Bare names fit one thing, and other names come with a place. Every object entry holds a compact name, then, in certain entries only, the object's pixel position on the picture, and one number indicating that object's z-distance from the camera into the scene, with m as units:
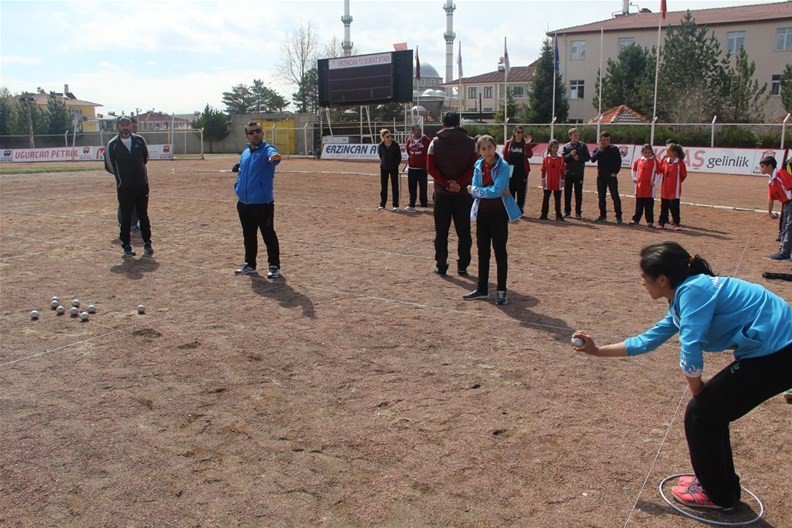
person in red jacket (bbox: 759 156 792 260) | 10.56
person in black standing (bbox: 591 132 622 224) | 14.34
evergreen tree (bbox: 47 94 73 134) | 56.24
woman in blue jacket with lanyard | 7.99
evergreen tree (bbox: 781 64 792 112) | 44.39
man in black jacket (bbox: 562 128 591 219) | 14.49
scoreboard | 33.72
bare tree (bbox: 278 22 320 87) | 68.19
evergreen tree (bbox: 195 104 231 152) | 55.12
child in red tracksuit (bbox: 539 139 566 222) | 14.73
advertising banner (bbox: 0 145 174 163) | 41.22
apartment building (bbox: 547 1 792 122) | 55.66
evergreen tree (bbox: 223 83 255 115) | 85.94
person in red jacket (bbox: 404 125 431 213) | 15.20
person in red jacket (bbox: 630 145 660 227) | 13.73
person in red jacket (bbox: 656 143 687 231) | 13.55
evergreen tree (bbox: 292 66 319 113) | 69.75
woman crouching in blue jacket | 3.36
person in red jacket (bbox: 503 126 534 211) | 14.23
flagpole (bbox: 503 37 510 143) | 48.91
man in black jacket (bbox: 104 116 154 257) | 10.69
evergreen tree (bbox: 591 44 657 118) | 52.12
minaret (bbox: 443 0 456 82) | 88.94
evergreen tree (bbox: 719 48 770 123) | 48.62
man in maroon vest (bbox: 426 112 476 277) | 9.24
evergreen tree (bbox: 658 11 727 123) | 46.97
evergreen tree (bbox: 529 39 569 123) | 55.03
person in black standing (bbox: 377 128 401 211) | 15.51
